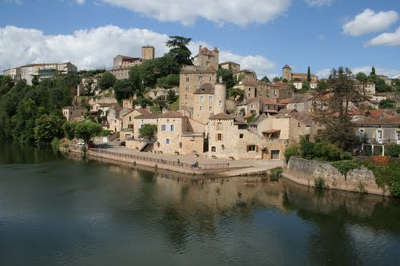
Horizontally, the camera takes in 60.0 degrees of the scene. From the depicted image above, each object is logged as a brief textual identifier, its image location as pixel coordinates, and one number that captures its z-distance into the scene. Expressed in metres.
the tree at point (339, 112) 30.97
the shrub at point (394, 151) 27.89
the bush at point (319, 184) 27.69
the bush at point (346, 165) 26.02
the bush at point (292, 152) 32.03
